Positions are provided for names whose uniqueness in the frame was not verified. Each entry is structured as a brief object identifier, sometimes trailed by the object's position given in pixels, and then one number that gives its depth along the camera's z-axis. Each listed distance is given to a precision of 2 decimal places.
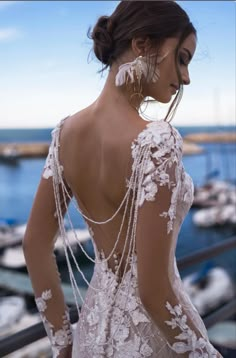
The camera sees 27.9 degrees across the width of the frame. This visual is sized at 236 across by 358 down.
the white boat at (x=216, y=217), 27.16
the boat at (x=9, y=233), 21.17
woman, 0.72
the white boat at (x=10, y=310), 12.69
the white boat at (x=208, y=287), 17.47
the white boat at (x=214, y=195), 29.55
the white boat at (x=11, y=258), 21.08
